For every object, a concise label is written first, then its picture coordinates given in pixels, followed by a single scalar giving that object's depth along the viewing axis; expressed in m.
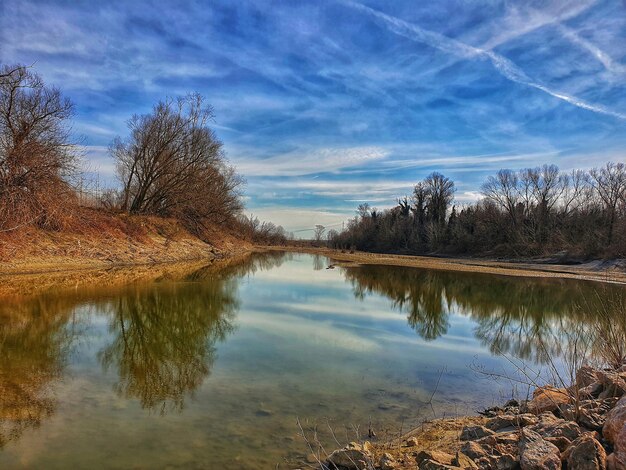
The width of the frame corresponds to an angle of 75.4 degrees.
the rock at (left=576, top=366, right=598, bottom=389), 5.40
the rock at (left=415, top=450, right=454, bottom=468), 3.86
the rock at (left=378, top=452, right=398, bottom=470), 4.17
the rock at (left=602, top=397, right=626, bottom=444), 3.57
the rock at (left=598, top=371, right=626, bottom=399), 4.60
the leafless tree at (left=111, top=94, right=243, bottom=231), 38.88
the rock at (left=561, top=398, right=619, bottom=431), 4.13
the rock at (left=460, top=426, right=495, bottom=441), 4.54
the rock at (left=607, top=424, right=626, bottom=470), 3.22
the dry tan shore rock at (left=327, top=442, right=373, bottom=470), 4.15
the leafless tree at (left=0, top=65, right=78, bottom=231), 20.56
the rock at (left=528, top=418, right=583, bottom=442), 3.88
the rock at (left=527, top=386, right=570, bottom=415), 5.03
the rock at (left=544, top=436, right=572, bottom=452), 3.75
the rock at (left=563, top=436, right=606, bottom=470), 3.29
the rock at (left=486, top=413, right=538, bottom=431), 4.54
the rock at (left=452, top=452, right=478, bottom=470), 3.66
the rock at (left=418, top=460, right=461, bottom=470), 3.61
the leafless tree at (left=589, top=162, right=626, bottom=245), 48.47
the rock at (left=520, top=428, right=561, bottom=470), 3.39
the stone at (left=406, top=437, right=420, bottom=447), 4.96
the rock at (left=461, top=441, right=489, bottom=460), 3.88
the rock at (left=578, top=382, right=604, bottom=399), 4.99
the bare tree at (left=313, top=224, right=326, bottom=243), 131.94
